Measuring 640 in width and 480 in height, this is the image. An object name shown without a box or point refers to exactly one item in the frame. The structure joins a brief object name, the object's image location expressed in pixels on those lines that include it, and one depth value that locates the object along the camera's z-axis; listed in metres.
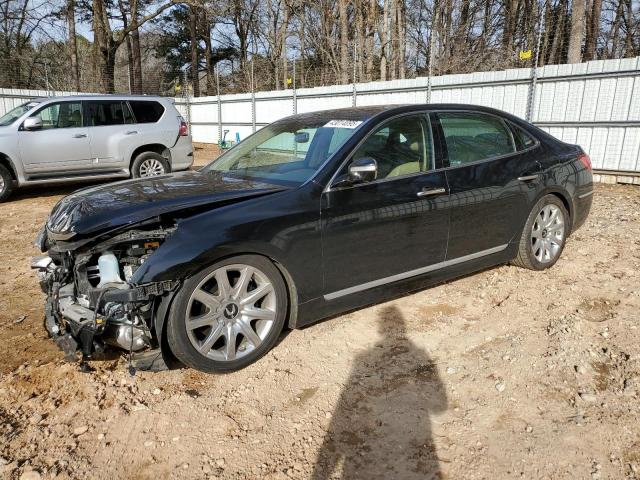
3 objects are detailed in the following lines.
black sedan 2.84
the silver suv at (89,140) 8.52
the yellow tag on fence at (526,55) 10.62
